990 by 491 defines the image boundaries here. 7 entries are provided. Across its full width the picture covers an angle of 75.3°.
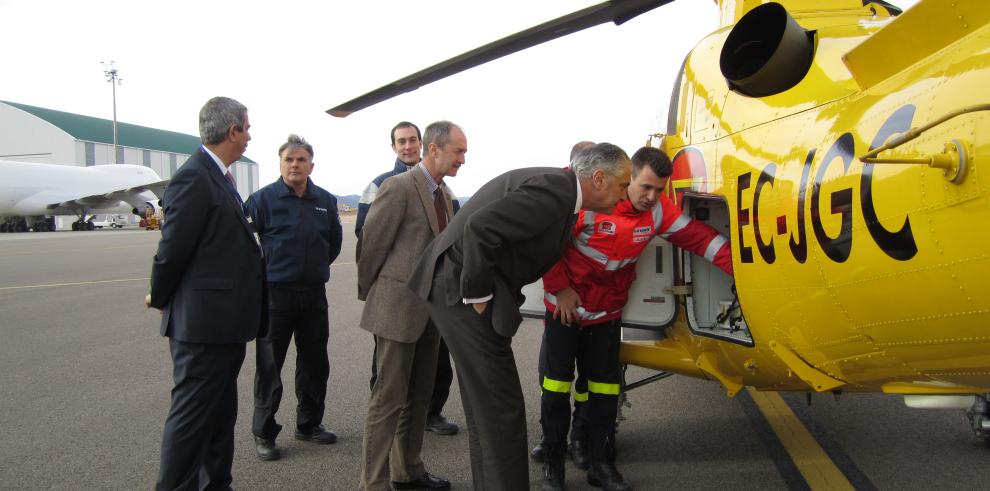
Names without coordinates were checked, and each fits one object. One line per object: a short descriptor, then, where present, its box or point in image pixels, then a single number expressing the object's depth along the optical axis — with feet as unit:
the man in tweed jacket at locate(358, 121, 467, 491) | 10.37
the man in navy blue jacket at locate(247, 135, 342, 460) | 12.67
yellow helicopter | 5.21
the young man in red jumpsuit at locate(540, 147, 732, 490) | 10.14
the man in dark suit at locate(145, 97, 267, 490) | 8.97
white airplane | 124.67
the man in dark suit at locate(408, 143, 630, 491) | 7.97
